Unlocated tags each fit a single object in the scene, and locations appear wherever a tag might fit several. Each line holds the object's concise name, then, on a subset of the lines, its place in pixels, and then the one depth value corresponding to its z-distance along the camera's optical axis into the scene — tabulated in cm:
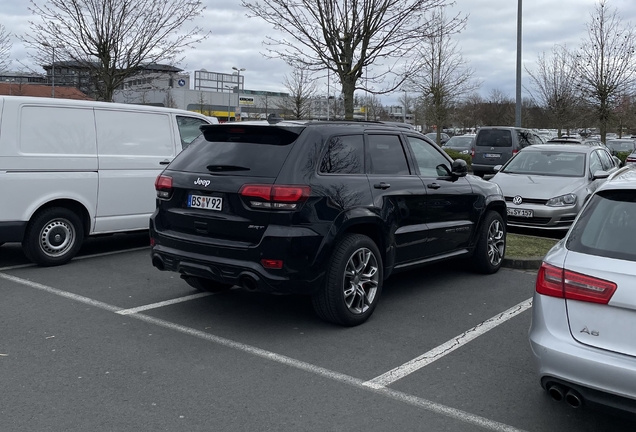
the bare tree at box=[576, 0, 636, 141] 2800
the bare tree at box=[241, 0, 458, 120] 1348
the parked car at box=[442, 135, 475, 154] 3223
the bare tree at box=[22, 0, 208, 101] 1655
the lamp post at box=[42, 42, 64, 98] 1700
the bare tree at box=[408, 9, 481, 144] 3362
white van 751
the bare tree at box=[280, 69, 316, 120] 4500
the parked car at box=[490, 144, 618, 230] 1062
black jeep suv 517
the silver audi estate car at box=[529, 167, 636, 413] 325
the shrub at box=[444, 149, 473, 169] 2668
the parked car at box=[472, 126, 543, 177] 2030
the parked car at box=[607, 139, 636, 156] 2945
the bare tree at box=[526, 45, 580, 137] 3412
